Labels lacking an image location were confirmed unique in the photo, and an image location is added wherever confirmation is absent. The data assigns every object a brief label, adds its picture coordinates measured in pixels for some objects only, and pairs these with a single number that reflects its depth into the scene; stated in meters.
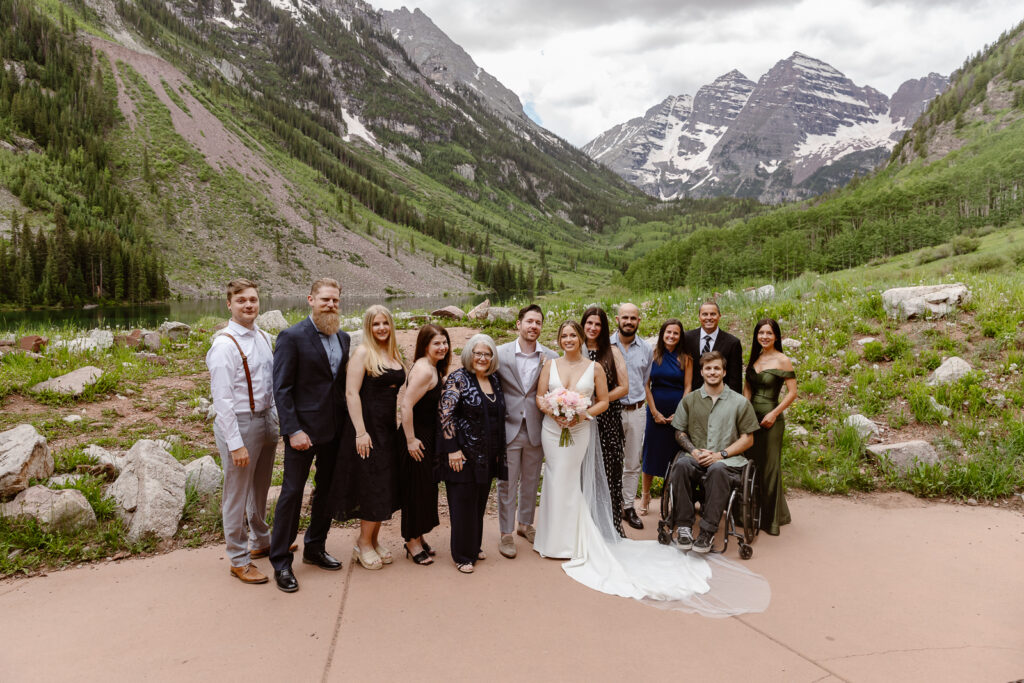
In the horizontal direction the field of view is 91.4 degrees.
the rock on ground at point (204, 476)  5.80
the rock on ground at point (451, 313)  19.91
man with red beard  4.29
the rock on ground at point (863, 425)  7.55
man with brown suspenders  4.20
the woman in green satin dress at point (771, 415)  5.54
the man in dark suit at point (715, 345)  5.96
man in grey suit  5.24
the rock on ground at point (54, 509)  4.86
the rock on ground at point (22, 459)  5.04
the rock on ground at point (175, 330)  17.11
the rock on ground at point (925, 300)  10.34
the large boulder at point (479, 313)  18.64
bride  4.58
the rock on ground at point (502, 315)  18.00
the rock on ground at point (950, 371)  8.31
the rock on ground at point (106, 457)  6.04
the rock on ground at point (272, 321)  20.36
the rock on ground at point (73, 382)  8.70
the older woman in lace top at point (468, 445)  4.79
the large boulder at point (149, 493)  5.07
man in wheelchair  5.09
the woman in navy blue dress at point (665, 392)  6.09
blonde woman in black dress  4.47
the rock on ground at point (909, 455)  6.86
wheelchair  5.10
